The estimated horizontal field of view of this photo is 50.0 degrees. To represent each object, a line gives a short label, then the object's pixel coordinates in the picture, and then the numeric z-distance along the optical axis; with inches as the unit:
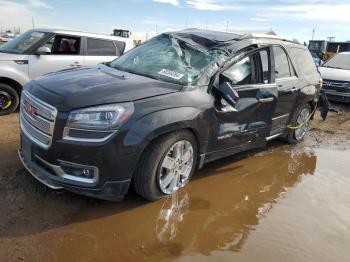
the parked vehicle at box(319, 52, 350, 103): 438.6
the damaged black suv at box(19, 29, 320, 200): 137.7
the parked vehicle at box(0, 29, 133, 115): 286.8
